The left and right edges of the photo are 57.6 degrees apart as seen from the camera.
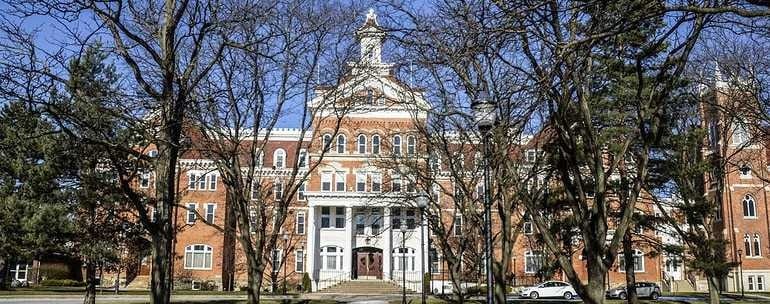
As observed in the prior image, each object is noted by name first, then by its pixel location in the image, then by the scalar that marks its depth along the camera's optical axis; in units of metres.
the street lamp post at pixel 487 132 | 11.41
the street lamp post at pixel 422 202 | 23.79
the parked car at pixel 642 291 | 45.41
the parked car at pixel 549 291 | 46.16
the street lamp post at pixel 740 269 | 52.94
